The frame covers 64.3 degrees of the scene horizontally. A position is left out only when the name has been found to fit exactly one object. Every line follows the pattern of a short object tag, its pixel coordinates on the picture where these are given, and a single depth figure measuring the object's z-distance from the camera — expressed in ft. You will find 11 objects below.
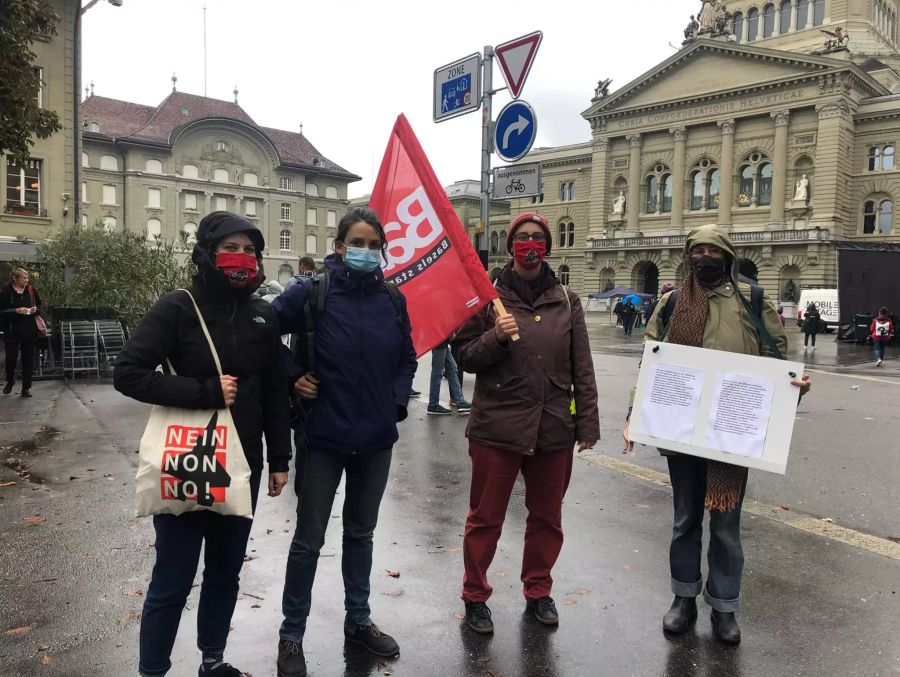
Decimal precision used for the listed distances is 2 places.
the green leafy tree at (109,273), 52.54
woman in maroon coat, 12.40
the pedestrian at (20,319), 37.40
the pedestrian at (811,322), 81.25
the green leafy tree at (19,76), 33.09
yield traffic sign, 27.50
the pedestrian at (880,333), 65.57
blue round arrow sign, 27.68
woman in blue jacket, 10.89
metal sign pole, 29.22
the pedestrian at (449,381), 33.47
